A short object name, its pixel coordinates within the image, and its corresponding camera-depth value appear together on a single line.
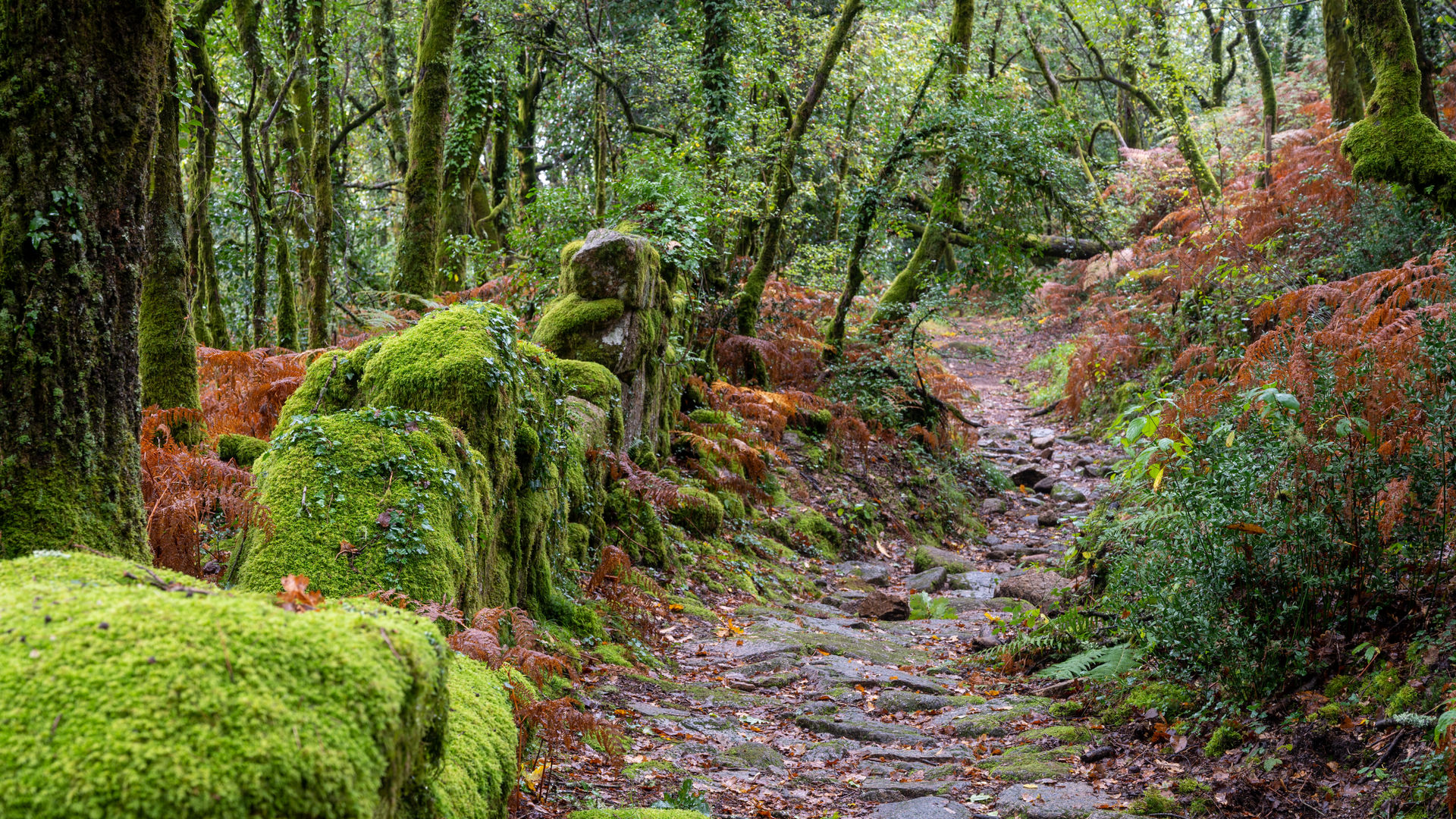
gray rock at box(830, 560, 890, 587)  10.05
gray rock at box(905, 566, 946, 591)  9.72
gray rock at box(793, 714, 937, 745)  5.33
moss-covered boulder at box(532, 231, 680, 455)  8.35
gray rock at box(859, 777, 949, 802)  4.41
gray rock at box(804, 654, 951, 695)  6.29
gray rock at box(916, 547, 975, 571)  10.34
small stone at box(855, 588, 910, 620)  8.50
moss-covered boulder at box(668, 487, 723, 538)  8.93
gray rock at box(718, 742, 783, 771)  4.73
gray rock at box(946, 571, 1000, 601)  9.34
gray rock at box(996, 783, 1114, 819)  4.17
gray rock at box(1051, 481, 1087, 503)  12.78
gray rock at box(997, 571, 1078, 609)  7.61
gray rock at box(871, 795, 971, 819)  4.14
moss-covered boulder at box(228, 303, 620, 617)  3.60
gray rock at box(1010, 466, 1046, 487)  13.90
